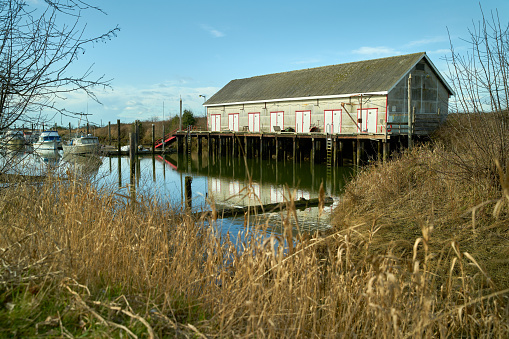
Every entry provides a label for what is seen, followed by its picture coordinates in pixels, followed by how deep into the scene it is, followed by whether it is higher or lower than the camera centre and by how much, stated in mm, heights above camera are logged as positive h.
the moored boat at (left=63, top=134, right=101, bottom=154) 31488 +209
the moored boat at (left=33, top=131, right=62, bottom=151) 34906 +812
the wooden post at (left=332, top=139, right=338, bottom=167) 25789 -351
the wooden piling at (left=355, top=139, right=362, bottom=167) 24484 -230
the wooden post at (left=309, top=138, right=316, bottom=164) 27653 -545
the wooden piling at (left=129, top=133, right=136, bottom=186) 19778 +156
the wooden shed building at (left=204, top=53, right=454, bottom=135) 25641 +2907
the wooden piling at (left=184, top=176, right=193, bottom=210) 10094 -940
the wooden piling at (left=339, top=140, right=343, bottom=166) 27083 -614
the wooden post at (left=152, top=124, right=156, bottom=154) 37531 +179
